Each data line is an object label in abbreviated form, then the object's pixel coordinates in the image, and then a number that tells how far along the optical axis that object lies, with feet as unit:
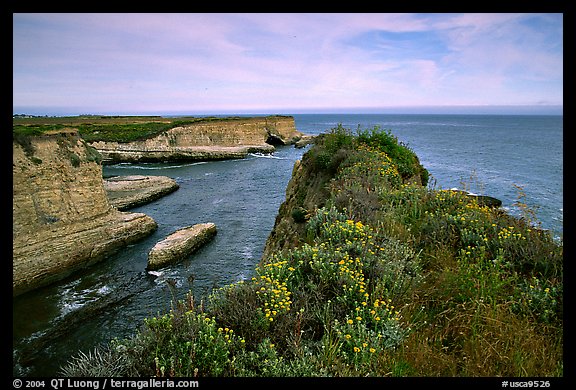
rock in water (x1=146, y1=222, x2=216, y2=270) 59.30
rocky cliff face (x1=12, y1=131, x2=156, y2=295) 54.95
